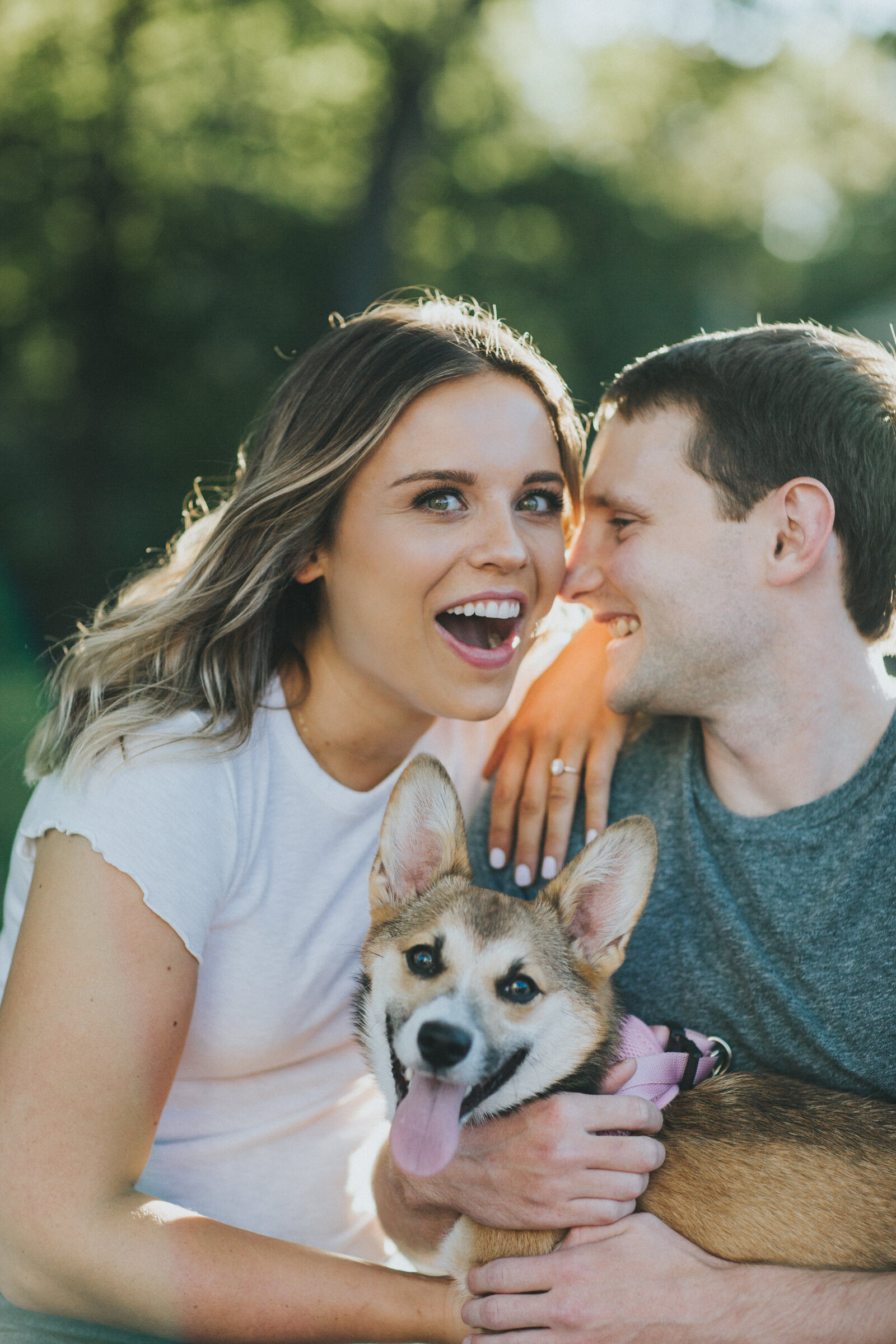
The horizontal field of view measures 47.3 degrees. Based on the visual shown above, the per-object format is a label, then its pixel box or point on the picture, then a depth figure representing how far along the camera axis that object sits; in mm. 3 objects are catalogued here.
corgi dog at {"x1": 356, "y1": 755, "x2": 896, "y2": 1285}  2217
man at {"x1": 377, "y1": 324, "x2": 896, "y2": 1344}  2574
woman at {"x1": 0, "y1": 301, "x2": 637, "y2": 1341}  2215
